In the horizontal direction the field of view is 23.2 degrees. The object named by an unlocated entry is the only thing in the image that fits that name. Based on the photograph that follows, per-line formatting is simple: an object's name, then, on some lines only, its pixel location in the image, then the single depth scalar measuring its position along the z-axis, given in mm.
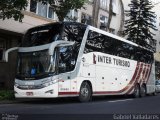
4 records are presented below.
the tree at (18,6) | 19797
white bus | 18266
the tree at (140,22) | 40188
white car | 38312
